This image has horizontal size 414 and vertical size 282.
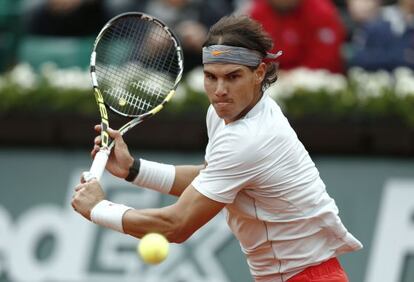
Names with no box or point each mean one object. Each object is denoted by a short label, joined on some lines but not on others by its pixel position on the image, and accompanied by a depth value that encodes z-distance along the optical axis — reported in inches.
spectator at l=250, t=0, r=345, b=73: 757.3
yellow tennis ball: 408.2
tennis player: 436.1
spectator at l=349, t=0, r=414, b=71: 741.3
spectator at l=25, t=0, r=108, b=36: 868.0
